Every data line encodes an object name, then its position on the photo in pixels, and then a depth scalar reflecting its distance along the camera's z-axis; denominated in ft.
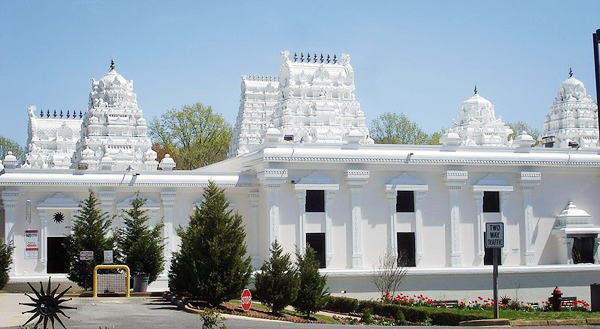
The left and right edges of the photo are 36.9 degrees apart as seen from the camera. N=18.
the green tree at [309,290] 100.32
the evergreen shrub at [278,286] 97.40
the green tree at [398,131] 335.26
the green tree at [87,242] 117.50
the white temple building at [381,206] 128.26
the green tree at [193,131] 315.37
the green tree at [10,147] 393.64
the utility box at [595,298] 97.60
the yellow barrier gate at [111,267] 107.34
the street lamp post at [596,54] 68.13
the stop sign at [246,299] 90.99
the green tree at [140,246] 116.47
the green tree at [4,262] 118.83
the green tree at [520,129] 354.33
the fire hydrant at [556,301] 101.36
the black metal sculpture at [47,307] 64.04
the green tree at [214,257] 94.07
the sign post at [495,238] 86.94
